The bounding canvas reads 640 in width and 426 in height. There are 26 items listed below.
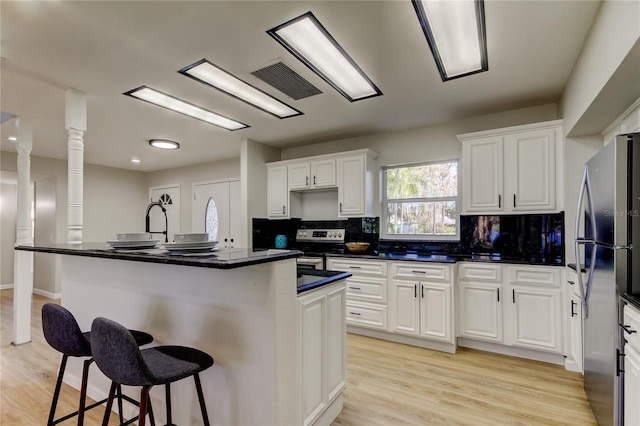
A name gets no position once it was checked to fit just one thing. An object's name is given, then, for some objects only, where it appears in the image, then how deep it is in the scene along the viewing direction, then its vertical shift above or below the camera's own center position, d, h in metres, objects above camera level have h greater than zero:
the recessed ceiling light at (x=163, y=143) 4.41 +1.04
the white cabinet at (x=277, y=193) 4.52 +0.33
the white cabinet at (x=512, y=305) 2.73 -0.84
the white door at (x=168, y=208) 6.39 +0.15
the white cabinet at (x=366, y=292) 3.38 -0.87
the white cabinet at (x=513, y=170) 2.87 +0.45
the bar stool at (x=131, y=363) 1.22 -0.63
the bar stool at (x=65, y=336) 1.61 -0.65
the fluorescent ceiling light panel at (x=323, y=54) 1.94 +1.18
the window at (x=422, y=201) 3.74 +0.18
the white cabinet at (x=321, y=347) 1.66 -0.78
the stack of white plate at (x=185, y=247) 1.58 -0.17
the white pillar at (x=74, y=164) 2.61 +0.43
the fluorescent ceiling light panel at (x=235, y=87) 2.44 +1.15
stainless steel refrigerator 1.47 -0.21
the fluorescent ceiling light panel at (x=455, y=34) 1.76 +1.19
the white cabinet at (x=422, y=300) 3.04 -0.87
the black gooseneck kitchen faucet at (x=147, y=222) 2.15 -0.06
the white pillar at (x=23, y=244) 3.30 -0.33
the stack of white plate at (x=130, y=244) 1.95 -0.19
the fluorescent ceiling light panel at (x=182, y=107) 2.83 +1.12
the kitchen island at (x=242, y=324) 1.47 -0.61
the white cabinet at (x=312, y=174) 4.12 +0.56
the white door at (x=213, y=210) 5.75 +0.09
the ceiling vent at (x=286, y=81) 2.43 +1.15
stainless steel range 3.84 -0.41
